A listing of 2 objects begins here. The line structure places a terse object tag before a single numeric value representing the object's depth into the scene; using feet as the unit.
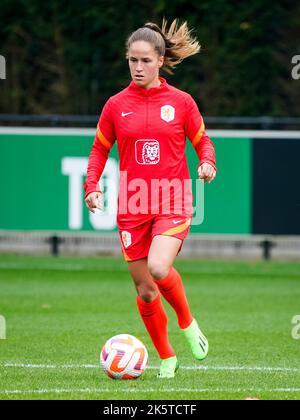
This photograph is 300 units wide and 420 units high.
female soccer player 53.11
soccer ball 52.65
